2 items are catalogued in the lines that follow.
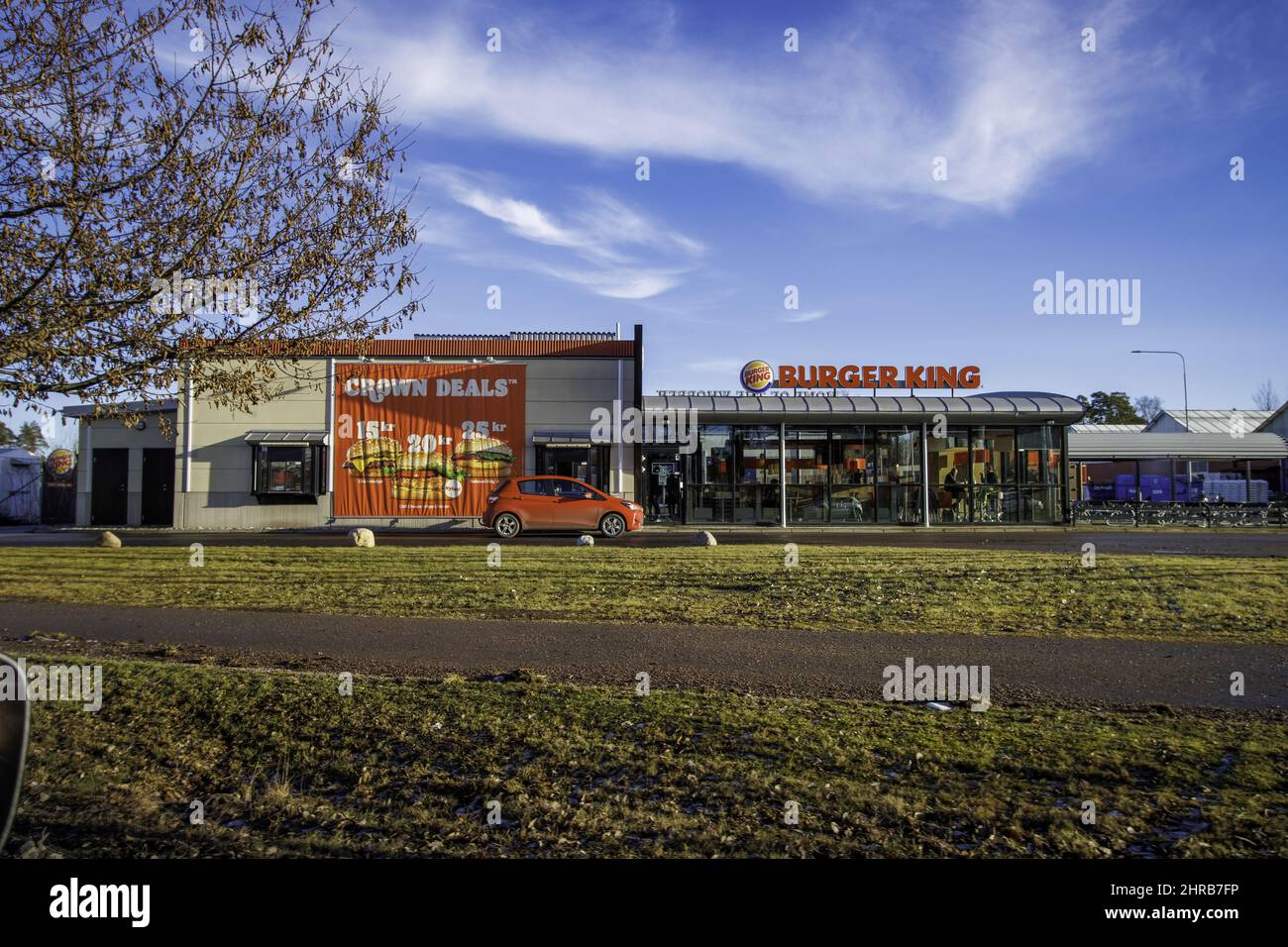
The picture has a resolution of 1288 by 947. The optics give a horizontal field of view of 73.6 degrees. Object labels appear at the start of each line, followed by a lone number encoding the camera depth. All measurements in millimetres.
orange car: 21766
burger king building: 28359
